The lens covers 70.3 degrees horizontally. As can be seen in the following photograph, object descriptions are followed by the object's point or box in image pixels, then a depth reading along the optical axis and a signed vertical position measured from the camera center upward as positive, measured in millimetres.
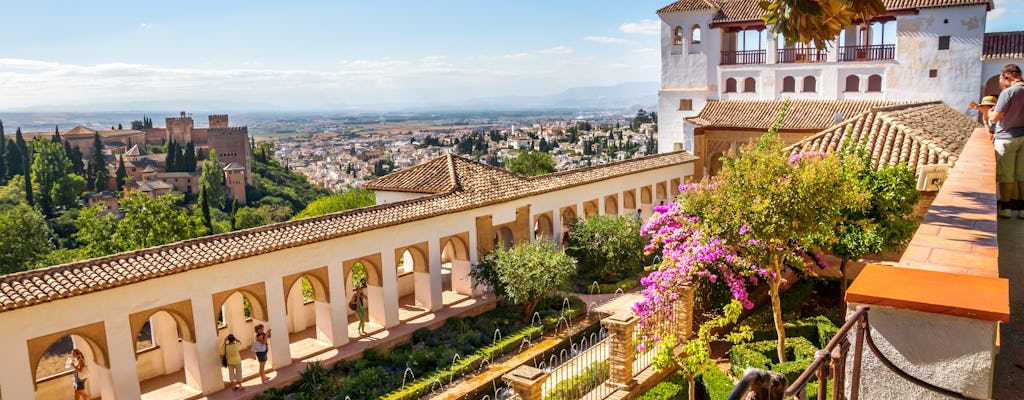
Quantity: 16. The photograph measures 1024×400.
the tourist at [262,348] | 13141 -4350
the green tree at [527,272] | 16047 -4006
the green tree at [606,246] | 19375 -4145
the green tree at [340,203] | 37656 -5414
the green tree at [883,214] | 11594 -2187
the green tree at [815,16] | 7699 +691
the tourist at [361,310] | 15500 -4442
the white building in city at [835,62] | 28984 +721
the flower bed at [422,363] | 12719 -5003
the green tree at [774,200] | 9023 -1491
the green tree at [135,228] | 31094 -5087
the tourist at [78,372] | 12117 -4299
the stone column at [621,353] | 10008 -3597
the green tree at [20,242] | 44312 -7866
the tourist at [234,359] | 12664 -4421
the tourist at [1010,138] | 6457 -594
